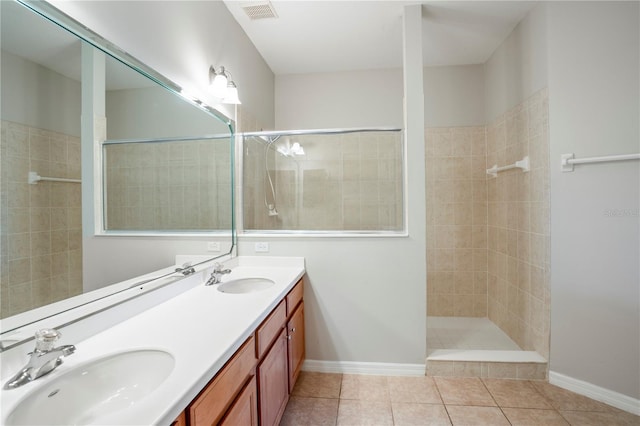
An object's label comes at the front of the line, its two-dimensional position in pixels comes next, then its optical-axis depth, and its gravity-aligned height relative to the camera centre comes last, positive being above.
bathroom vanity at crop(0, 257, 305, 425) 0.73 -0.48
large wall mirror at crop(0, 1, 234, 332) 0.83 +0.22
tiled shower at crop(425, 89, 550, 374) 2.15 -0.20
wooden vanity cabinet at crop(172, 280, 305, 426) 0.88 -0.69
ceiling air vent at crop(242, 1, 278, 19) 2.11 +1.56
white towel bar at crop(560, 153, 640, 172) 1.71 +0.31
